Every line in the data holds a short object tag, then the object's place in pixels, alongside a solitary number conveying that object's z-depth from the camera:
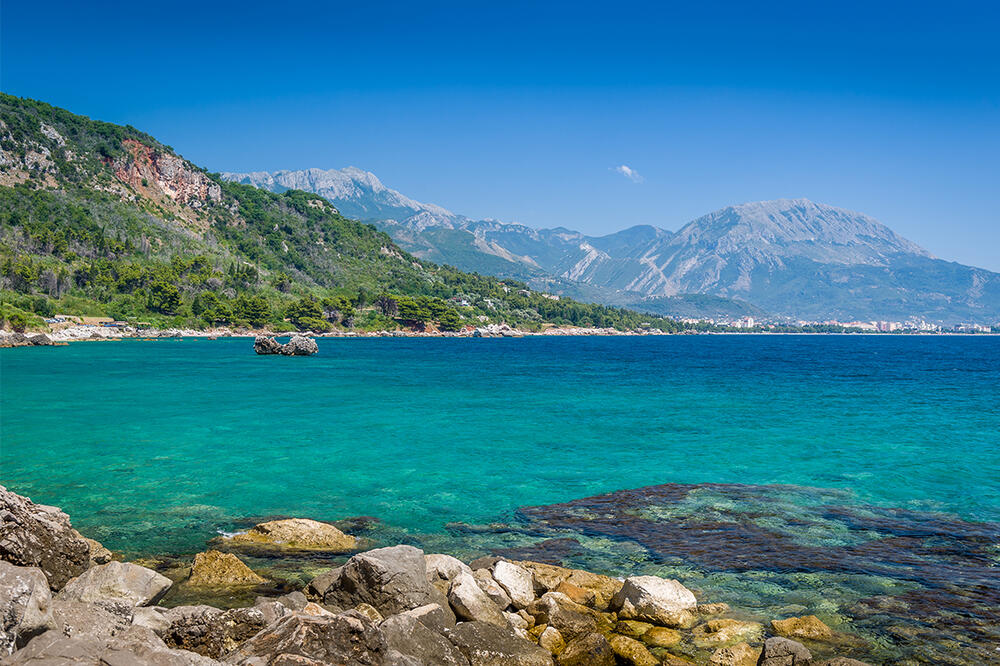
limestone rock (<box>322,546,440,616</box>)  12.30
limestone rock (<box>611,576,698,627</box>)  12.75
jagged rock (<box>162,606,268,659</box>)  10.20
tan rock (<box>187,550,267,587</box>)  14.16
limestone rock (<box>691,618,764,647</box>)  12.17
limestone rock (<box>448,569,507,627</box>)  12.20
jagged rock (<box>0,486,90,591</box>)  11.68
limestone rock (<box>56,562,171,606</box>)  11.38
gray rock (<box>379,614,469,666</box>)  10.40
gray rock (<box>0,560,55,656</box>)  8.36
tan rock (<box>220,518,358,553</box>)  17.19
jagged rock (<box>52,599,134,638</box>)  9.65
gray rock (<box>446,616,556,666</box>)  11.02
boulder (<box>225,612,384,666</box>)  9.00
